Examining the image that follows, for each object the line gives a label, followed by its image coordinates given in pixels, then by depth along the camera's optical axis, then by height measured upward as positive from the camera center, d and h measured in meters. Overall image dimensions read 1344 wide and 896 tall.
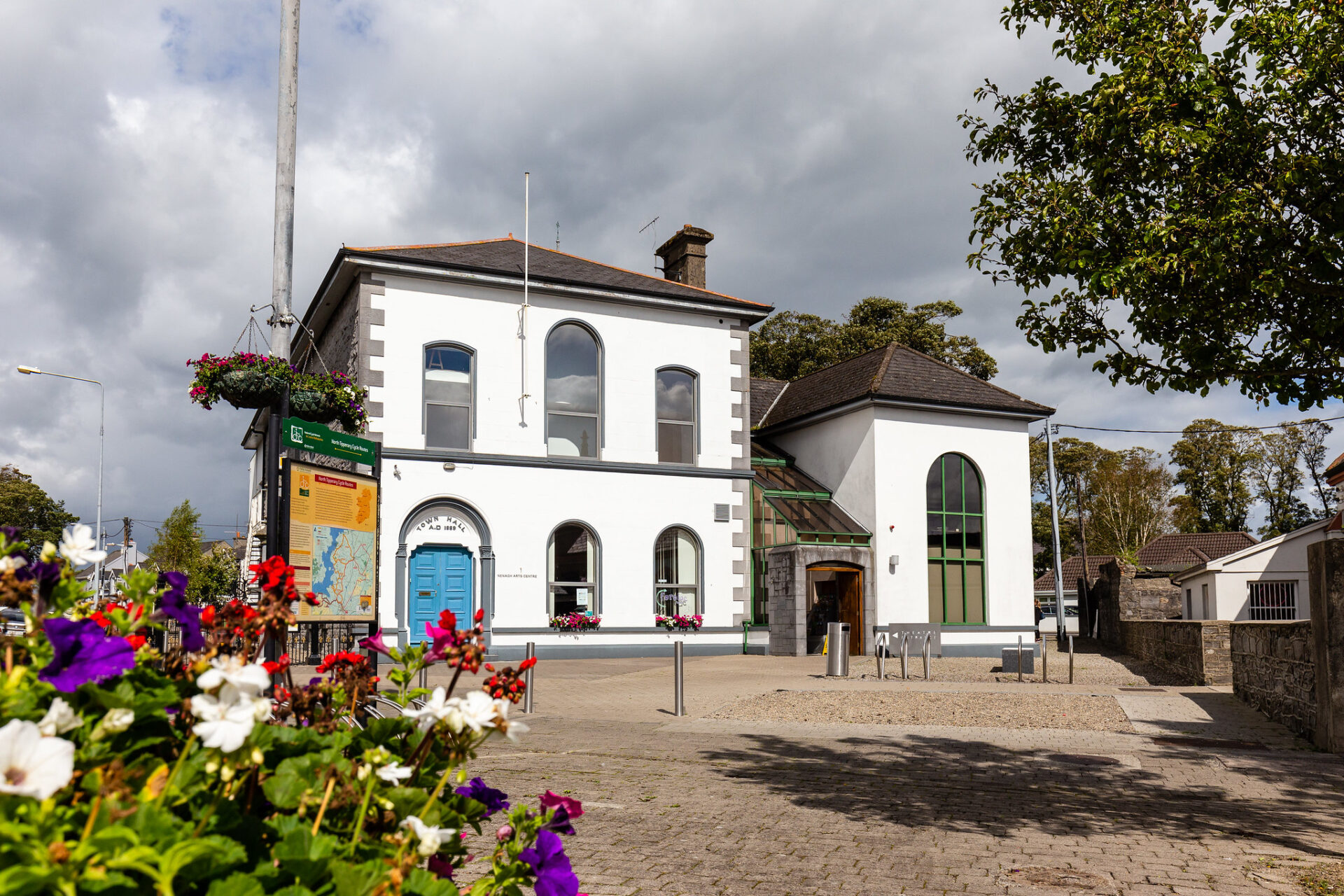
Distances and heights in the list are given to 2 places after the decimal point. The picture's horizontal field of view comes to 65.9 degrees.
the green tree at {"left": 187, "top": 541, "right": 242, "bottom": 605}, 41.84 -0.40
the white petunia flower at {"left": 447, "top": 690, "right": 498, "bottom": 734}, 1.90 -0.27
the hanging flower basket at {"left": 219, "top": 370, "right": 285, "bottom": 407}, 10.52 +1.84
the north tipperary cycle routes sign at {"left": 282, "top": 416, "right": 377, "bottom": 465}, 9.84 +1.26
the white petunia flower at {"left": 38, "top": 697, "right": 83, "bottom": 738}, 1.47 -0.22
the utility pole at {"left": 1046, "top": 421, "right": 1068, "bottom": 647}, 39.90 +1.19
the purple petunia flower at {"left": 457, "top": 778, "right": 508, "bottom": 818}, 2.26 -0.50
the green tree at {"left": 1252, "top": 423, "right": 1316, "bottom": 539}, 66.12 +5.44
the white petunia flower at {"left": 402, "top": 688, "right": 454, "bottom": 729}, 1.93 -0.27
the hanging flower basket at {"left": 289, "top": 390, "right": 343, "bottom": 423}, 12.05 +1.90
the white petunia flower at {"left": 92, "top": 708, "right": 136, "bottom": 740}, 1.54 -0.23
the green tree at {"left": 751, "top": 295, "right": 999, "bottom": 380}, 48.03 +10.62
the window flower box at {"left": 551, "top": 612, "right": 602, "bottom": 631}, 21.98 -1.18
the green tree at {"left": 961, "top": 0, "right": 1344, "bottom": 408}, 5.82 +2.21
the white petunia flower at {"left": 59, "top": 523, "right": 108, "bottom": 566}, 2.04 +0.05
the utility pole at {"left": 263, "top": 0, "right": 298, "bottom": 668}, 10.54 +3.91
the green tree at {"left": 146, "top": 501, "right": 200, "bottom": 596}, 44.09 +1.04
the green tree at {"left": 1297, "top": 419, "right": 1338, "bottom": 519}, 66.56 +6.83
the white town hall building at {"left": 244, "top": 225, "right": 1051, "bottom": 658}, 21.28 +2.24
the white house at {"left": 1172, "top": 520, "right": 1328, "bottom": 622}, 28.73 -0.48
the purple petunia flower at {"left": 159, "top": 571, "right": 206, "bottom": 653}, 1.92 -0.08
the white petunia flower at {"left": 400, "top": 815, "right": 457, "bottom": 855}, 1.73 -0.45
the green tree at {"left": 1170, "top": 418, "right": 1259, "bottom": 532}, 67.25 +5.70
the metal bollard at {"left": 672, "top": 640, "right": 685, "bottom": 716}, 12.45 -1.45
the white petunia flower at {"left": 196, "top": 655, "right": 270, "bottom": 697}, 1.56 -0.16
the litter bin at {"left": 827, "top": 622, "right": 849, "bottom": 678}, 17.73 -1.47
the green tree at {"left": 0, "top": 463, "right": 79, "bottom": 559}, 66.75 +4.30
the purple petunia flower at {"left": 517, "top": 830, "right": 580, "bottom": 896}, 2.04 -0.60
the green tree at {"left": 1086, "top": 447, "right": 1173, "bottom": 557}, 63.09 +3.91
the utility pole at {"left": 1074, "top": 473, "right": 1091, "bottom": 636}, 39.19 -1.52
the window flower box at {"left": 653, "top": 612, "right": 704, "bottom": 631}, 23.06 -1.26
